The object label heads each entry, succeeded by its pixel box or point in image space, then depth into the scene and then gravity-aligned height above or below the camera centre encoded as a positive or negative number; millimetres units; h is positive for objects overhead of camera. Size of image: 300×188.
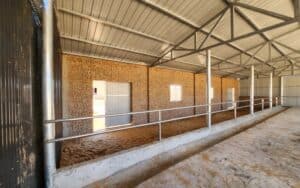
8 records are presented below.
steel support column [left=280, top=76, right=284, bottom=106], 13719 +53
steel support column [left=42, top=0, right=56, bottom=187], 2154 +83
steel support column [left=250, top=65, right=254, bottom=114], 9156 +408
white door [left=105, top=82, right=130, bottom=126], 6668 -357
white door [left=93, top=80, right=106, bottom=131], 6227 -332
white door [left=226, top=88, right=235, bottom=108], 14373 -312
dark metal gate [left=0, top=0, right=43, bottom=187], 1366 -53
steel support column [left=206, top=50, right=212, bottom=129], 5930 +527
